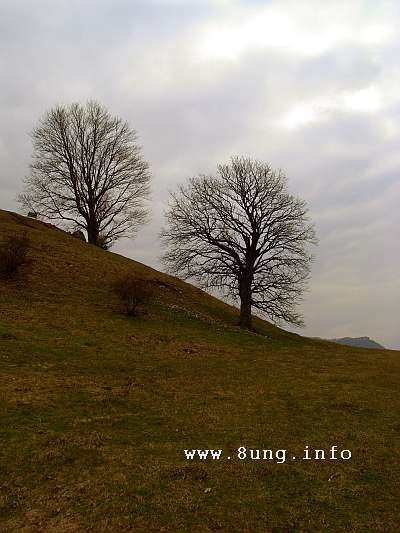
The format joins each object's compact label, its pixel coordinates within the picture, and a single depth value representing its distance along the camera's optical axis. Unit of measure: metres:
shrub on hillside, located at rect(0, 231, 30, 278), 26.30
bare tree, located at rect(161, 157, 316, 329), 31.11
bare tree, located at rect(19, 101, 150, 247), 46.72
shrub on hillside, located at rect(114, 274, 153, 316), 25.50
